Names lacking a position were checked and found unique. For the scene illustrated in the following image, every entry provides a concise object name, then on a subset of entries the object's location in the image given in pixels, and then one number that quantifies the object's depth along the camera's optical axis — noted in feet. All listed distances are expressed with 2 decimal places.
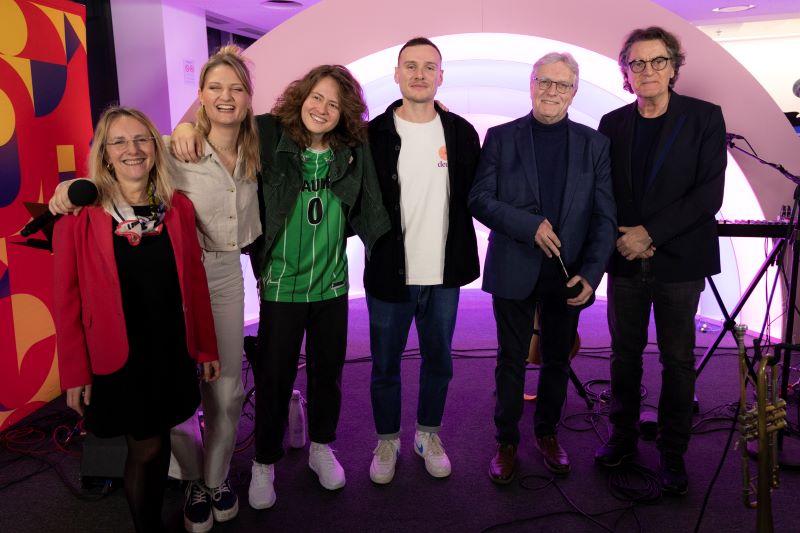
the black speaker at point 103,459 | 8.91
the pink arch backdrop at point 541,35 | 13.39
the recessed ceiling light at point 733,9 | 24.41
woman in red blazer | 6.44
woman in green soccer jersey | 7.82
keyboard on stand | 11.23
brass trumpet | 5.06
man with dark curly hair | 8.36
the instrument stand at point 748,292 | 10.98
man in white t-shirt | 8.37
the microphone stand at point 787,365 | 9.61
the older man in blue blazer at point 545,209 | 8.19
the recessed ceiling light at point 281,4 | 22.85
